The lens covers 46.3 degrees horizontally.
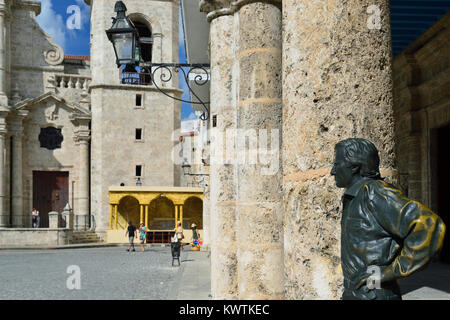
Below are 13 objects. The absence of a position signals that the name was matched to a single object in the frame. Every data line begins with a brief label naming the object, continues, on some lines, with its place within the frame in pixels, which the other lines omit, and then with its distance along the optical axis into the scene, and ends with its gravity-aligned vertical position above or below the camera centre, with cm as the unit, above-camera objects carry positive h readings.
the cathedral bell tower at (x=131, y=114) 3209 +393
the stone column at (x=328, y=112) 243 +30
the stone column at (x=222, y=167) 575 +10
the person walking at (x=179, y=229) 1829 -187
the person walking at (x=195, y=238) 2230 -263
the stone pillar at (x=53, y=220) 2602 -212
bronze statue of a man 177 -19
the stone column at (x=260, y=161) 508 +14
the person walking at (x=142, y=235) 2241 -249
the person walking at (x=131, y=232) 2260 -238
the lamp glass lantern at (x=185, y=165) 2220 +48
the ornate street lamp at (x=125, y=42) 834 +215
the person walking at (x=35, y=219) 3042 -241
